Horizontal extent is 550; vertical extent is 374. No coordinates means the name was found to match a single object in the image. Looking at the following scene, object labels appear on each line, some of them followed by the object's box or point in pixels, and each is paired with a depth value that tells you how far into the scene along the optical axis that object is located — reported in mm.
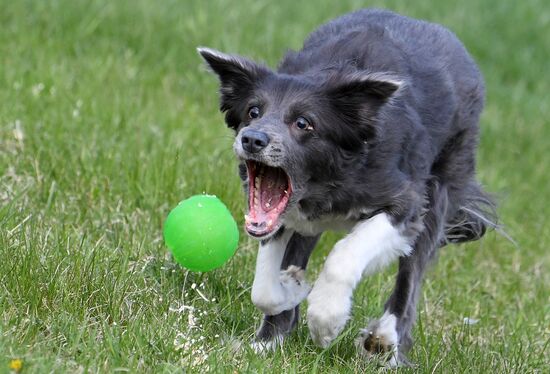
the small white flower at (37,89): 14175
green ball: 9445
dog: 8898
